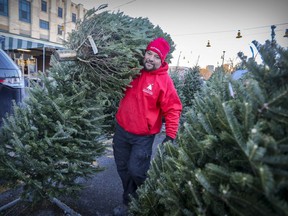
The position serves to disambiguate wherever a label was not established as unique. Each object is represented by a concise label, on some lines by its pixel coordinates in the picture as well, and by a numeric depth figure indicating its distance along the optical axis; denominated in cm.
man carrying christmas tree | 306
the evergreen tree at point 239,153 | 101
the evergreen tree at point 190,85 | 963
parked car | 416
